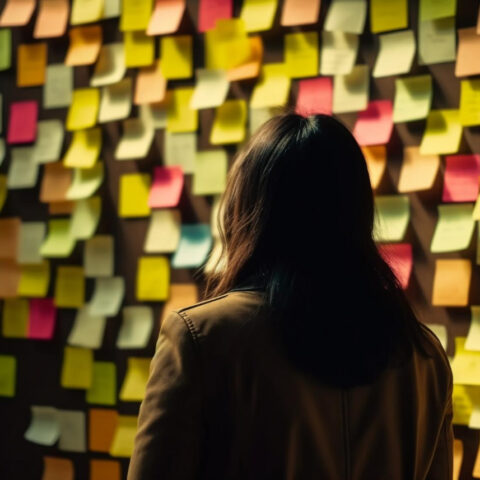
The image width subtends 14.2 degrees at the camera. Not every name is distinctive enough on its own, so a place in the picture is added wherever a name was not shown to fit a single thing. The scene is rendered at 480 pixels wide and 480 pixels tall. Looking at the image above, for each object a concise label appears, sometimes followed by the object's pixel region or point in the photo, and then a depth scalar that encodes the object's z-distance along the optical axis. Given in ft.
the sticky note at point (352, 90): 11.05
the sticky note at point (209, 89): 11.37
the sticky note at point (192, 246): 11.39
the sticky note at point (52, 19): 11.84
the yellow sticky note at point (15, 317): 11.96
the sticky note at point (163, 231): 11.51
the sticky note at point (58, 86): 11.87
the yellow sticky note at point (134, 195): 11.61
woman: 9.21
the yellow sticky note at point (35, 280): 11.88
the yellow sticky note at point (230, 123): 11.33
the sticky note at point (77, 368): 11.74
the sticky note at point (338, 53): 11.07
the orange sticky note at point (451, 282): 10.77
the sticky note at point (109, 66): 11.68
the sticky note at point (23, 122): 11.96
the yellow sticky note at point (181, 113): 11.49
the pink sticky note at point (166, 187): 11.46
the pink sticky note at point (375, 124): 10.95
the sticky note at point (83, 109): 11.74
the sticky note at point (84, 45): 11.73
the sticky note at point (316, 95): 11.13
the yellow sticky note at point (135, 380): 11.54
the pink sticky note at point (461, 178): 10.76
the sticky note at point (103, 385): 11.67
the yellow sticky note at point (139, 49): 11.60
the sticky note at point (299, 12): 11.14
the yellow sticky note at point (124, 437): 11.55
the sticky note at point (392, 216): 10.91
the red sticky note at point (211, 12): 11.39
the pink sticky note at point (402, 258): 10.86
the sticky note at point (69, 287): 11.77
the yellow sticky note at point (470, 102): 10.77
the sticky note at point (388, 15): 10.95
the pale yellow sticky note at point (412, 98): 10.89
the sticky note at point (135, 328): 11.57
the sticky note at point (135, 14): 11.59
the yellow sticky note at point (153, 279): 11.54
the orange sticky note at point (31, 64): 11.95
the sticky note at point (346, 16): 11.04
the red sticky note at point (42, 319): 11.85
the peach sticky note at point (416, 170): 10.85
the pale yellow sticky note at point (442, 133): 10.81
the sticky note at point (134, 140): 11.56
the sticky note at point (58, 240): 11.76
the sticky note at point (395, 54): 10.92
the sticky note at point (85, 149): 11.72
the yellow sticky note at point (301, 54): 11.17
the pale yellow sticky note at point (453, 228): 10.77
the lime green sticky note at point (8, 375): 11.99
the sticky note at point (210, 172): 11.41
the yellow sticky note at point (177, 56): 11.50
